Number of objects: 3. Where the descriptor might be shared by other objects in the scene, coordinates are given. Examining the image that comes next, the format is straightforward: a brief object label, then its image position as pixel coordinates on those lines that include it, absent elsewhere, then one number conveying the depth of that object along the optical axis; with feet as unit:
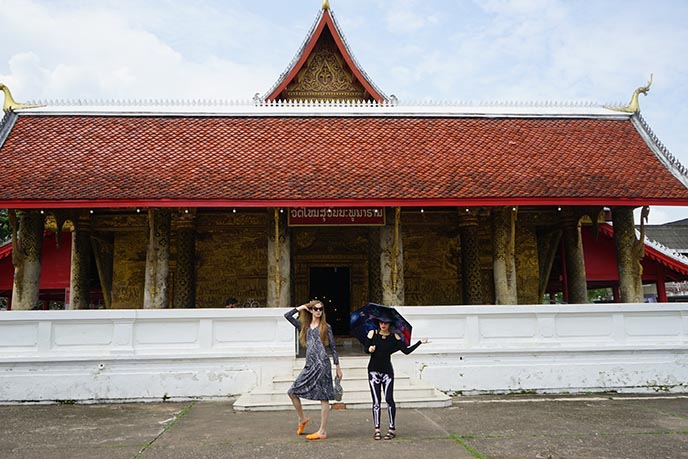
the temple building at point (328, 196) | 31.68
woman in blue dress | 17.62
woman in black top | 17.58
